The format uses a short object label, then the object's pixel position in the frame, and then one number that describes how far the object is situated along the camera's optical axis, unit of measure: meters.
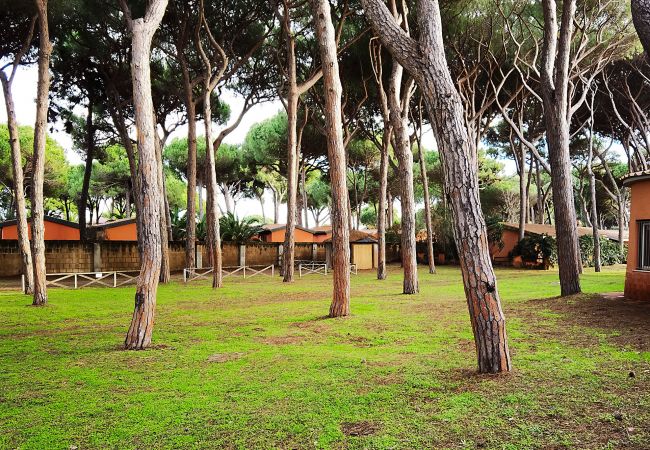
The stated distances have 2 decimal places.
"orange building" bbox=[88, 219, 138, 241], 25.38
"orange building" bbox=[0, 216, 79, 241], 23.36
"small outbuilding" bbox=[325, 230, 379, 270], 26.48
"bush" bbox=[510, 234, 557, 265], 23.94
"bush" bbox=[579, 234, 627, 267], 24.88
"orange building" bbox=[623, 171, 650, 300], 9.43
